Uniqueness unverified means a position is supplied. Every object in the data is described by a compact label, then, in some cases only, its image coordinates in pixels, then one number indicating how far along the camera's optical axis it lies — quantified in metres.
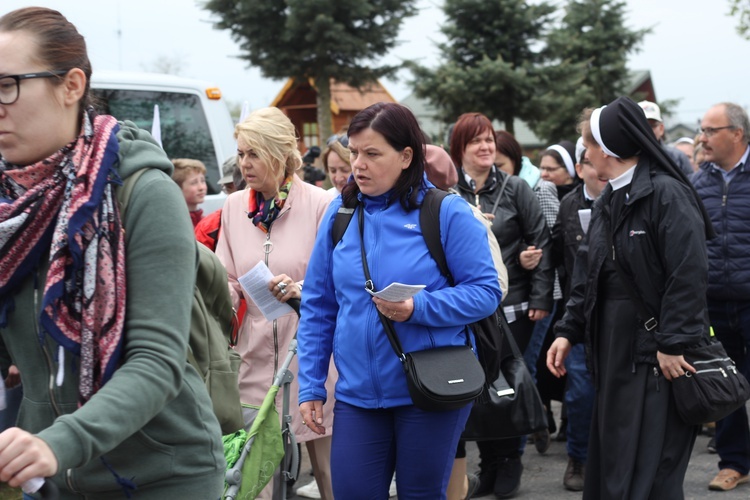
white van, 7.62
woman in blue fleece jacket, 3.40
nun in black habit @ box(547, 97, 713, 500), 4.06
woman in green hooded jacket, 1.83
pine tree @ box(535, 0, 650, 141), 32.01
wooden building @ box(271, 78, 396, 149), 37.06
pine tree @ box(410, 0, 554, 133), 27.64
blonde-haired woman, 4.64
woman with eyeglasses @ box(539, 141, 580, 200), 8.03
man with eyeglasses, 5.73
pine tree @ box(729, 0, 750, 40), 22.55
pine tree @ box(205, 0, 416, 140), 28.94
